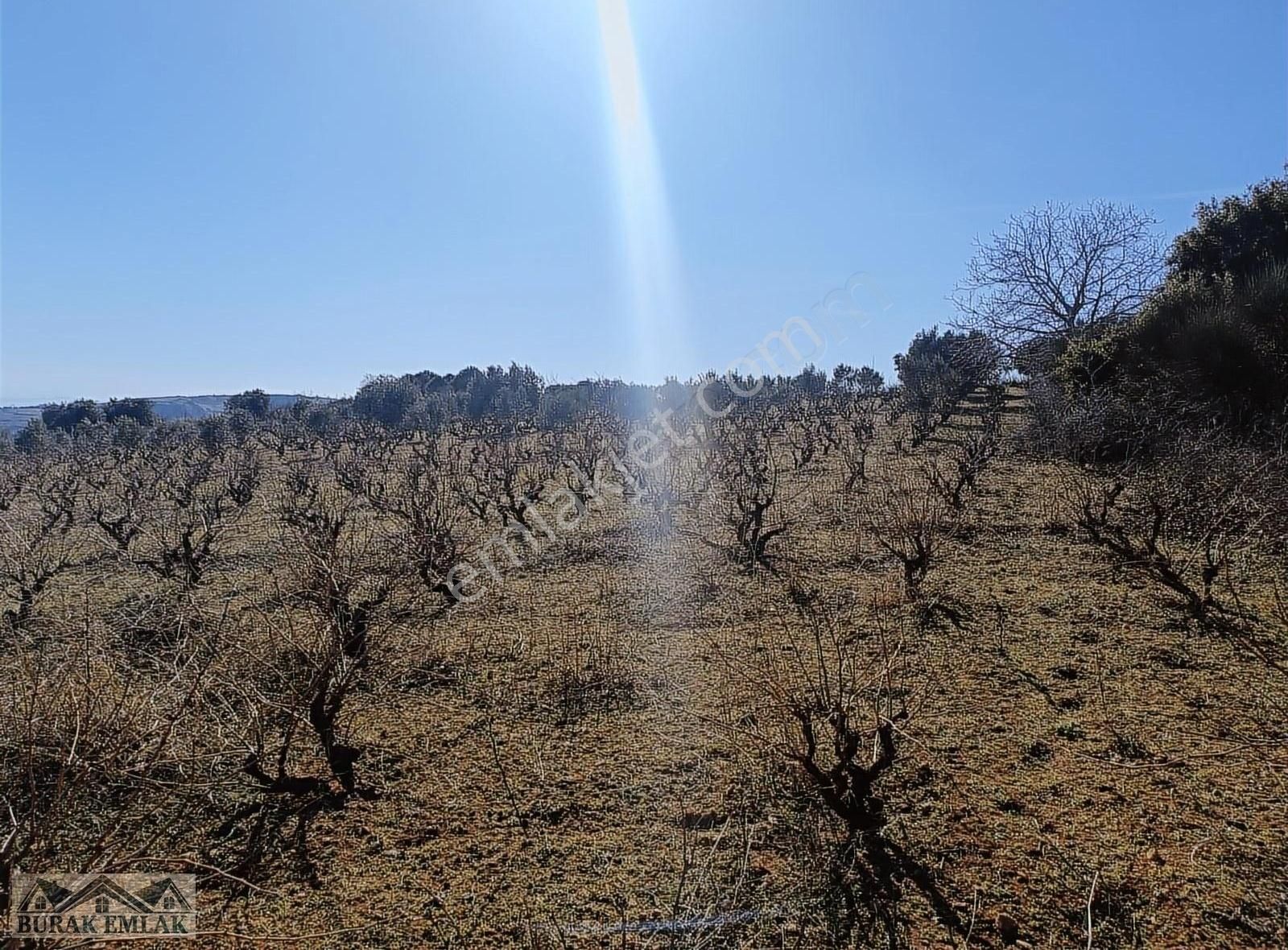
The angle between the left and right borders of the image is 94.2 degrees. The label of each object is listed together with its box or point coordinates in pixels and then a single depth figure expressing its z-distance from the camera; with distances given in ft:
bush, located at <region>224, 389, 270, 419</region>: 124.88
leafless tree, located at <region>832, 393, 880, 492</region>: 33.48
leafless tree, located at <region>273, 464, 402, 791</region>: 9.96
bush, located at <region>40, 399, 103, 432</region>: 116.57
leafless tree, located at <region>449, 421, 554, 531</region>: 31.48
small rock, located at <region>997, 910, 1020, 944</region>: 7.04
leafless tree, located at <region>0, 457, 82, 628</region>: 20.34
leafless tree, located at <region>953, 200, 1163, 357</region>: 51.26
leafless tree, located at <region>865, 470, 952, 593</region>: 18.44
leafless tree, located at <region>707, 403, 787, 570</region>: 23.93
